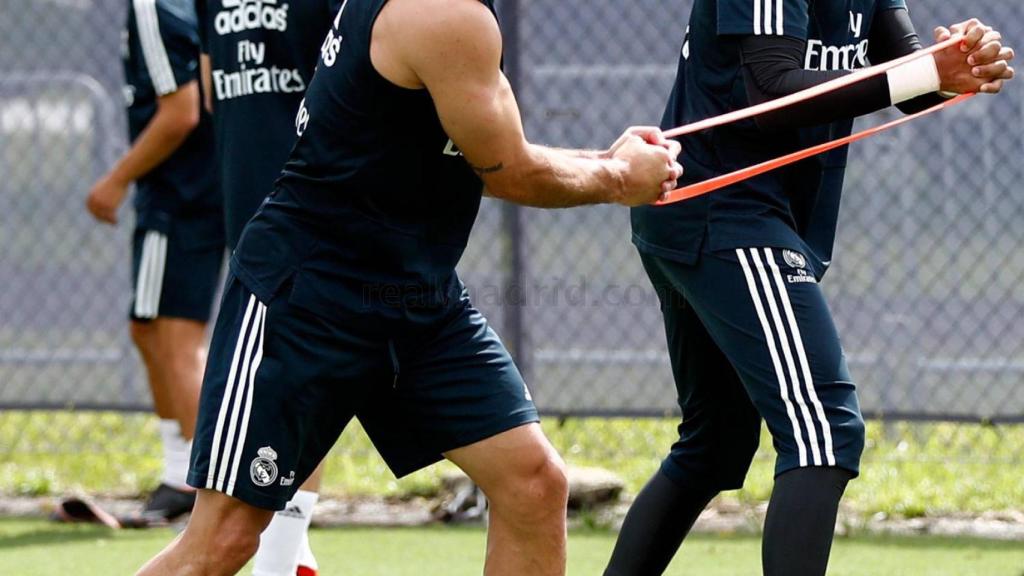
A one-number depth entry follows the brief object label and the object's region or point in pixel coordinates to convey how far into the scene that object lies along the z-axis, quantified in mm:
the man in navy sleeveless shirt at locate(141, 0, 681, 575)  6062
